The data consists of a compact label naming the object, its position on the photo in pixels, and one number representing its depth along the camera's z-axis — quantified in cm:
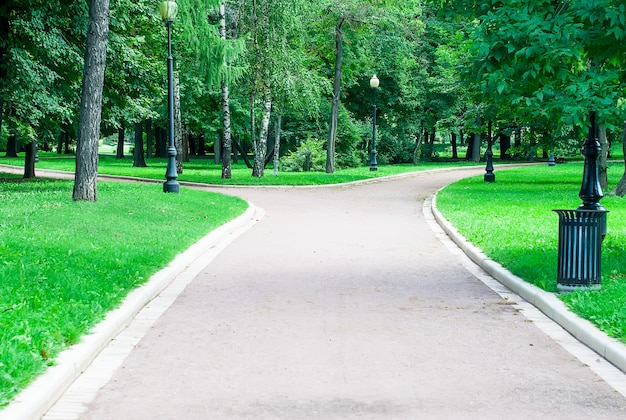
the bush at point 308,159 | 4788
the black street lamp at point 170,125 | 2386
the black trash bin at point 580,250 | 932
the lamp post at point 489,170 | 3650
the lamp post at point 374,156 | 4363
